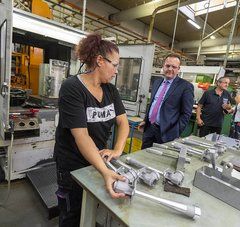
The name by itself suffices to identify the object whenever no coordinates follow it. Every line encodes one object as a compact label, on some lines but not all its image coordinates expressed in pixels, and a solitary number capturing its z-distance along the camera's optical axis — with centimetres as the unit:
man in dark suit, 165
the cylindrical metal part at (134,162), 91
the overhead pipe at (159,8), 356
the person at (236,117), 276
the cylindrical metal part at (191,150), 118
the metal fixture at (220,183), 73
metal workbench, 61
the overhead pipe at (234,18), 297
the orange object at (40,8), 215
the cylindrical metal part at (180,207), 62
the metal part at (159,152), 111
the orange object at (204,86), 352
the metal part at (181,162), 96
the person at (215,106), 262
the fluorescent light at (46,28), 161
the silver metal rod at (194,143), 134
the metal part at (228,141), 142
